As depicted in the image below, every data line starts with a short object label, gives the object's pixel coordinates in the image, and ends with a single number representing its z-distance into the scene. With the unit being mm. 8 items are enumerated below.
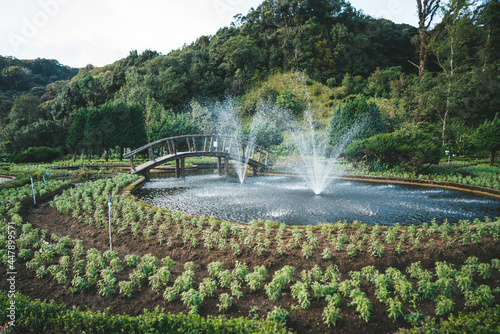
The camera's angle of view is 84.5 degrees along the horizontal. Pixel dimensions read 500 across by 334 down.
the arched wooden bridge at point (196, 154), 16842
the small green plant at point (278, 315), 3777
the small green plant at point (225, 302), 4121
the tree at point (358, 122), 26312
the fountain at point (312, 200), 8867
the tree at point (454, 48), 25438
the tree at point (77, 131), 31125
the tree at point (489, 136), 16594
